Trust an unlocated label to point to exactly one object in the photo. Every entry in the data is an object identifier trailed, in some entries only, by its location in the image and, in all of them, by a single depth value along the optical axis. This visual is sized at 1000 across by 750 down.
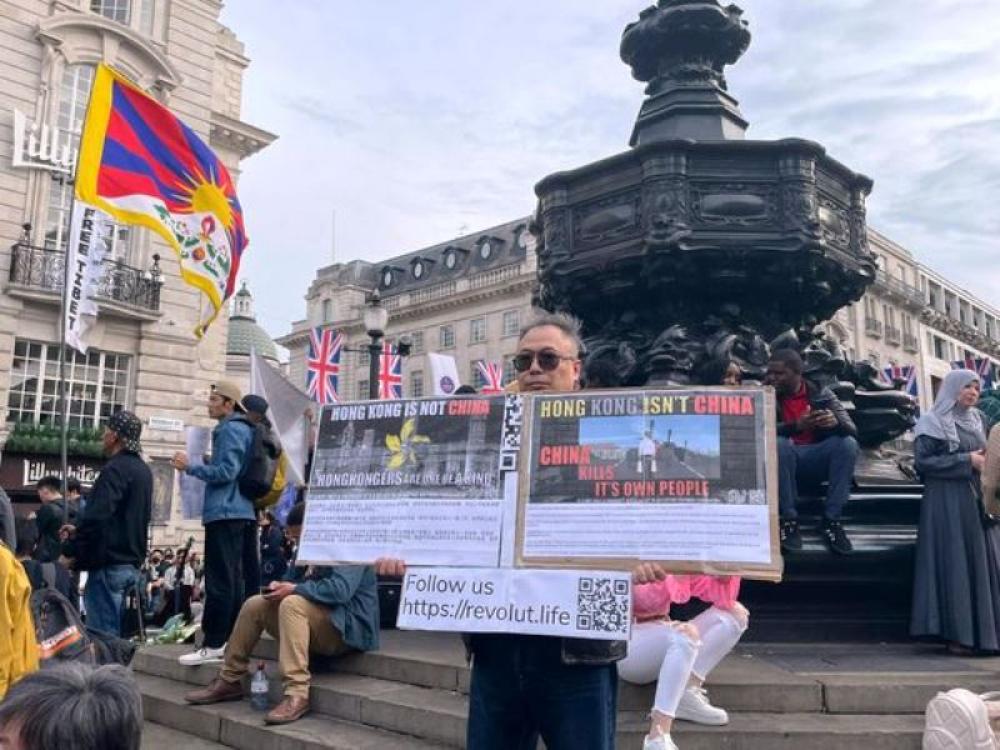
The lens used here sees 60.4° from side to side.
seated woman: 3.94
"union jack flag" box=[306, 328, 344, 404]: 17.38
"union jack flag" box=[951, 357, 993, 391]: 16.88
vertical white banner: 8.47
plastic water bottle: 5.31
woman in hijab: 5.42
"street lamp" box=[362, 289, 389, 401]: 15.14
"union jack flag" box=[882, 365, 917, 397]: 22.29
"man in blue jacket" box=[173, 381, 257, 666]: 5.98
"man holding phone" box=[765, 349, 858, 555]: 5.71
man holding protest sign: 2.57
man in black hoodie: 6.04
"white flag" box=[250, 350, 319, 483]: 6.52
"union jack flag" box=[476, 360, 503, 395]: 16.95
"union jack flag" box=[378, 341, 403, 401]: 18.64
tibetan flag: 8.81
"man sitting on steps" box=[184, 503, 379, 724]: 5.42
